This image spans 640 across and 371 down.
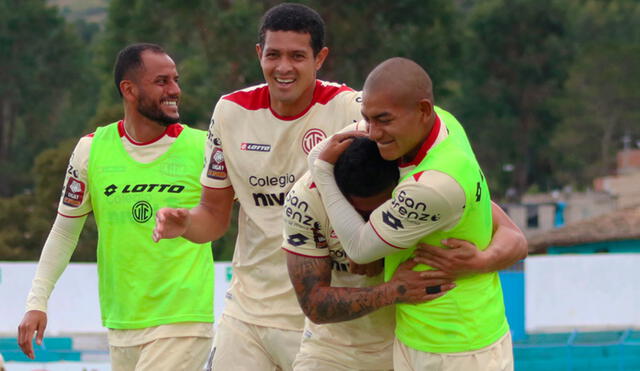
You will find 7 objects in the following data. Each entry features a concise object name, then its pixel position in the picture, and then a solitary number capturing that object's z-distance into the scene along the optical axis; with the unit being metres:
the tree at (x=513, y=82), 108.06
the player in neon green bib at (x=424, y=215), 8.72
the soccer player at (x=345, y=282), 9.11
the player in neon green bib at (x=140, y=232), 12.74
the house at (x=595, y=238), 62.78
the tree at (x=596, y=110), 110.87
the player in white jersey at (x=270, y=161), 10.97
